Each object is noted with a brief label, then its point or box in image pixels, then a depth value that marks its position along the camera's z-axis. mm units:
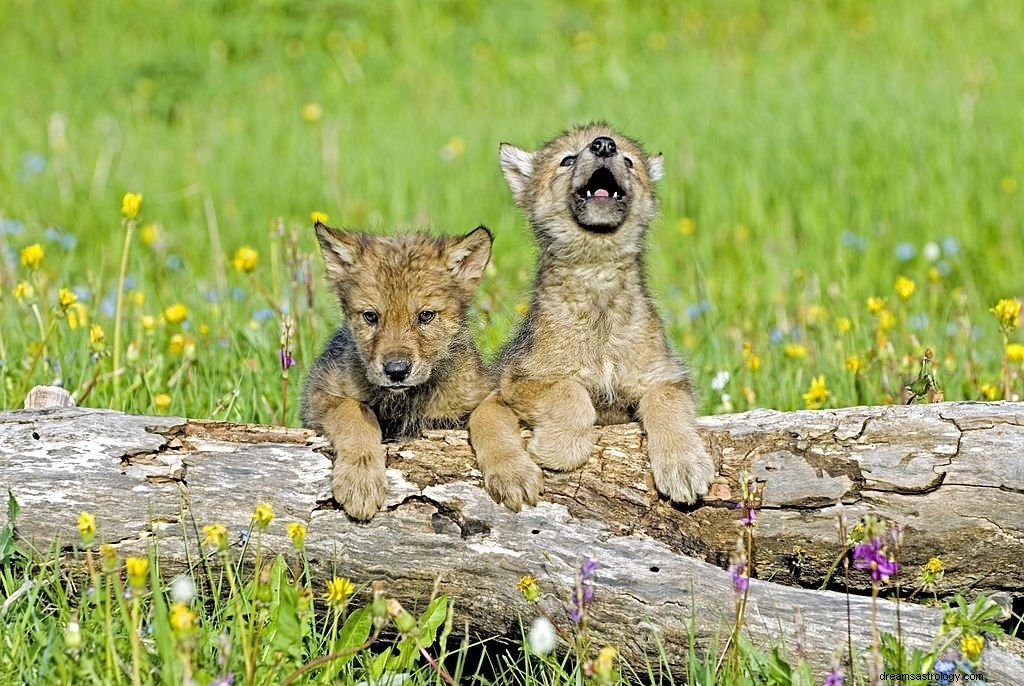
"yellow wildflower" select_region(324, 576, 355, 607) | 6793
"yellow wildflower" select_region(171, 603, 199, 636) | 5602
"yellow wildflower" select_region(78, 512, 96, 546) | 6027
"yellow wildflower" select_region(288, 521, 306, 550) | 6273
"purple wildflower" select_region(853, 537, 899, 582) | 6422
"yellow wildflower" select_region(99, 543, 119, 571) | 5816
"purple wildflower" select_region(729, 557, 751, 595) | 6562
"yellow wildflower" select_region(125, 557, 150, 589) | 5664
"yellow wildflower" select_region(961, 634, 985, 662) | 6465
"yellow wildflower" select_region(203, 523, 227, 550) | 6230
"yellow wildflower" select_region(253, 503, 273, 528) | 6281
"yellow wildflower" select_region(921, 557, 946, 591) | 7233
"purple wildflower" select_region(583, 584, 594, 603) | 6620
